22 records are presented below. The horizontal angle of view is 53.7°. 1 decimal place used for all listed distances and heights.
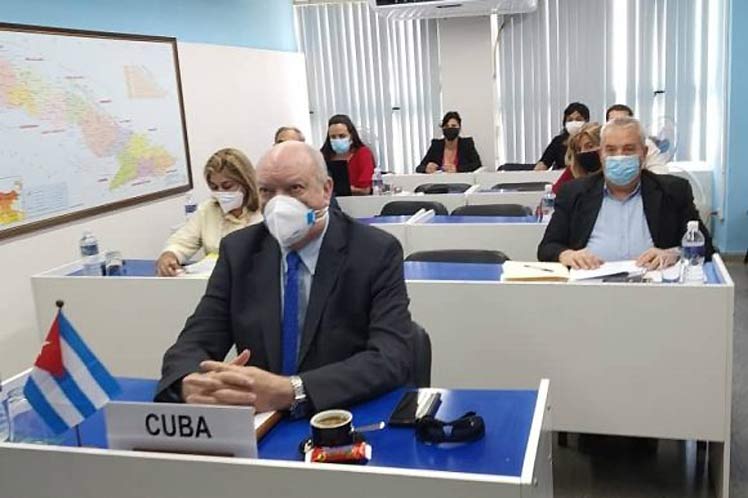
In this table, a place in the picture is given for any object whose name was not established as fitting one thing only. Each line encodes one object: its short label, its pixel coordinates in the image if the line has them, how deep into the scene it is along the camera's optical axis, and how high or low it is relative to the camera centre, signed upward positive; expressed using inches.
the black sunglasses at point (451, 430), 55.6 -23.1
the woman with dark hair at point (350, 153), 213.0 -7.0
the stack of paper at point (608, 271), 101.9 -22.2
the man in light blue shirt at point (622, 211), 108.7 -15.3
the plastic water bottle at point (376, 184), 209.4 -16.2
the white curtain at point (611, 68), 261.6 +15.6
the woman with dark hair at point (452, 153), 255.4 -10.8
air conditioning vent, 242.7 +38.3
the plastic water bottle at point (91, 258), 129.7 -20.0
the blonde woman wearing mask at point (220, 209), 128.6 -12.8
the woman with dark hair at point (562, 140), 234.1 -8.8
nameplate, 51.7 -20.4
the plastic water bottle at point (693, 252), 99.7 -20.2
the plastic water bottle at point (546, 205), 155.8 -19.9
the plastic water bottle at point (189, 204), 188.9 -17.3
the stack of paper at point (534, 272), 103.6 -22.2
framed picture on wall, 150.0 +5.0
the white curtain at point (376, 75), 295.0 +20.6
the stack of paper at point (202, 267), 123.3 -21.6
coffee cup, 54.3 -22.0
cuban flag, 55.9 -17.6
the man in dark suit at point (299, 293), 72.7 -16.0
